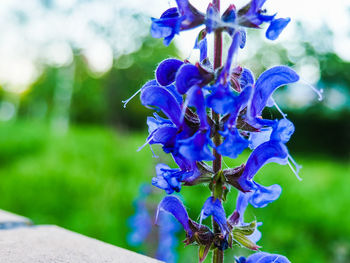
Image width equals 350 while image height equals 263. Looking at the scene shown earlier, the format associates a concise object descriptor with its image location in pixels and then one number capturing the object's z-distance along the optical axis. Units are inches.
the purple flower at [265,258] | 6.5
